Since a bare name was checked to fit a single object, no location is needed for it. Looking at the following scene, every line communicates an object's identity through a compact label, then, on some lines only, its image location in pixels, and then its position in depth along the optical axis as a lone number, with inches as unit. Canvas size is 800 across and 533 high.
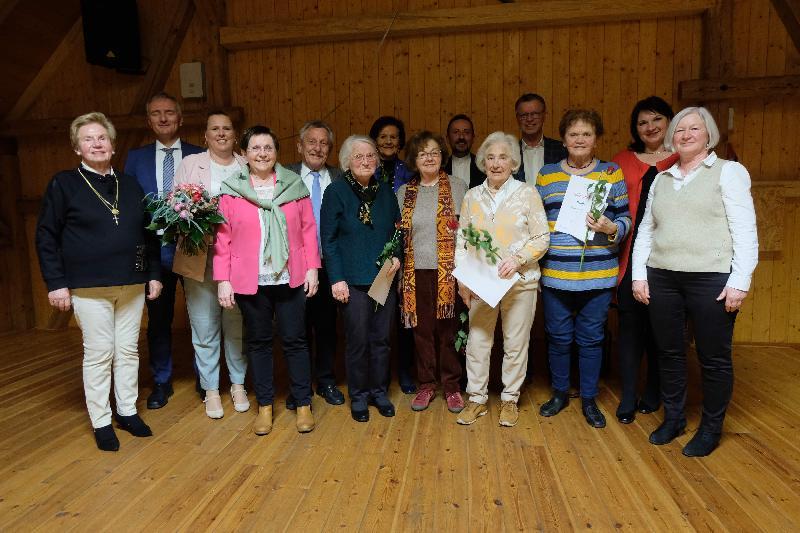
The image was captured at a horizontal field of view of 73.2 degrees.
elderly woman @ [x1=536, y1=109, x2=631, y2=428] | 102.4
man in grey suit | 116.2
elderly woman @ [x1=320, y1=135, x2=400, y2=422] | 106.6
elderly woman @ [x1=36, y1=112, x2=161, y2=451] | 95.4
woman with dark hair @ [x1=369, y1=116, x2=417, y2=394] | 122.4
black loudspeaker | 183.0
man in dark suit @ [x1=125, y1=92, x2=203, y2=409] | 121.1
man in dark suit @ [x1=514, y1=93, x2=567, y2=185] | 128.6
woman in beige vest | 87.1
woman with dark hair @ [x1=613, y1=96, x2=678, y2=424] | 105.3
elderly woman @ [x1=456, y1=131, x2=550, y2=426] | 101.7
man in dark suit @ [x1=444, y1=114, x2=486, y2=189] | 130.4
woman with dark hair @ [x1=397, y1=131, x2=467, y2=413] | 110.0
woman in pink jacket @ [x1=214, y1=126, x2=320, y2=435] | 102.3
